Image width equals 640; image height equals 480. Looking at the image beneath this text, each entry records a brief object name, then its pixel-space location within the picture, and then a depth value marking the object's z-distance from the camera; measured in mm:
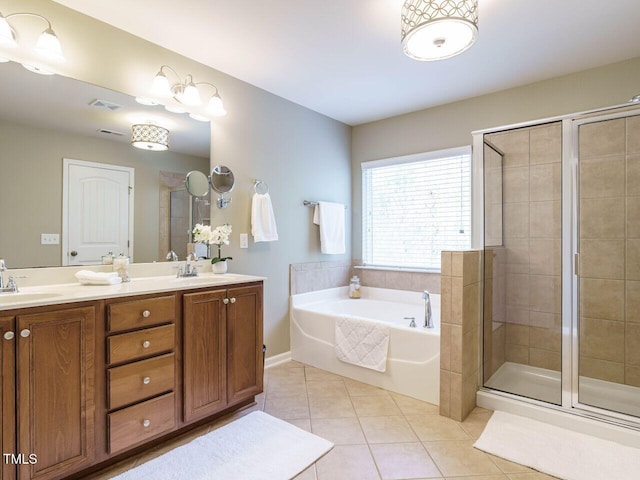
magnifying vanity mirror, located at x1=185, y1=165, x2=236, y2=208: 2652
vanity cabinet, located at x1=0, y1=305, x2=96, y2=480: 1411
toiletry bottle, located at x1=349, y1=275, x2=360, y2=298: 3912
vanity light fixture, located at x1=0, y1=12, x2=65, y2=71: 1789
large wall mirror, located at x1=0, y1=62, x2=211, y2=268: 1874
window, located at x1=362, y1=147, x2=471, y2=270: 3373
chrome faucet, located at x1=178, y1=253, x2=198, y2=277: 2488
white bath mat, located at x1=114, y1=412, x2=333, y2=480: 1722
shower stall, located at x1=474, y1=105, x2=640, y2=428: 2268
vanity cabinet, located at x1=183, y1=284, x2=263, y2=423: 2057
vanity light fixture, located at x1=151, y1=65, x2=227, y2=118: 2379
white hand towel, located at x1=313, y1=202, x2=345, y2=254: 3598
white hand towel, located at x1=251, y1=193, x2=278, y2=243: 2986
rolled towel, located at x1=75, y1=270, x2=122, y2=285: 1992
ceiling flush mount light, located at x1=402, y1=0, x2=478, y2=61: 1639
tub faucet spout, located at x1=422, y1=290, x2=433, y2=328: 2854
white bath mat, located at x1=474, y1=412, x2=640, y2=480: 1751
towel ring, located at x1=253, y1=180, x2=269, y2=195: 3078
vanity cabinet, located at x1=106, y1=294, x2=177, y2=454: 1715
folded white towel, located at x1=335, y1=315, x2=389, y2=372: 2740
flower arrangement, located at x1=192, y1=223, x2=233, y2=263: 2650
